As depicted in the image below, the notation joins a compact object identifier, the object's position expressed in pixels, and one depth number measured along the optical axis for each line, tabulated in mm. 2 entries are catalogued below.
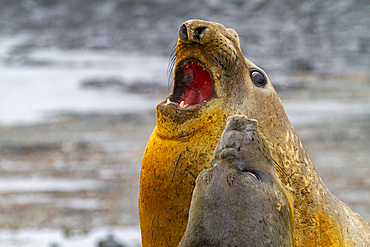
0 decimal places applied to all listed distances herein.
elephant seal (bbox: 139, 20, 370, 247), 13482
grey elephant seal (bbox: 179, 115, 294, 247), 12995
